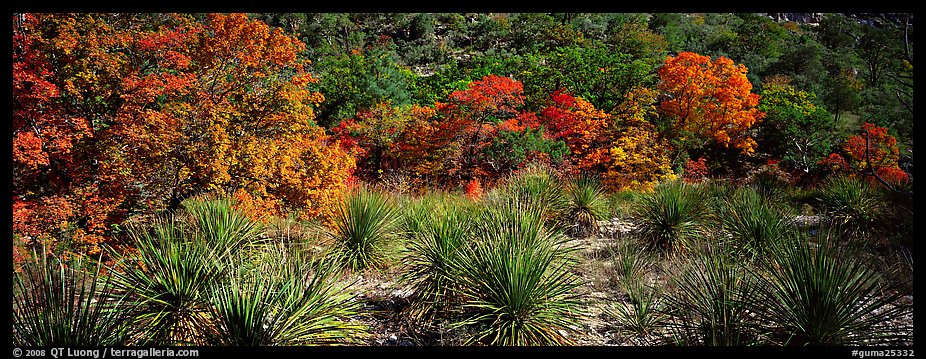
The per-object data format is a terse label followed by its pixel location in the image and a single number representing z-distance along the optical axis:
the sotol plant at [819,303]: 3.67
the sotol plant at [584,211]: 10.50
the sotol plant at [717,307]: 3.90
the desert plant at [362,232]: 6.93
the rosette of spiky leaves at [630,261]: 6.64
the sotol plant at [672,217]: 8.32
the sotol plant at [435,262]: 5.36
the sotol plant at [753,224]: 7.11
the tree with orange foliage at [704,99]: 23.22
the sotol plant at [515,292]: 4.37
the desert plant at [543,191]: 9.28
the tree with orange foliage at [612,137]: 18.33
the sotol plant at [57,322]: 3.32
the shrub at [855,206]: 10.51
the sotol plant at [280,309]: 3.62
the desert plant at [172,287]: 4.16
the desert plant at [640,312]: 5.01
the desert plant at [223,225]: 6.10
